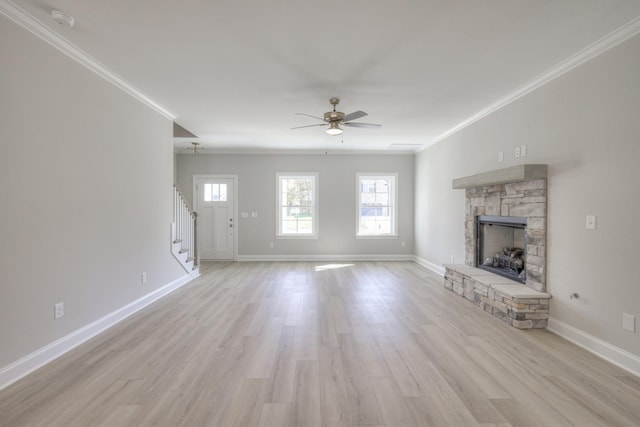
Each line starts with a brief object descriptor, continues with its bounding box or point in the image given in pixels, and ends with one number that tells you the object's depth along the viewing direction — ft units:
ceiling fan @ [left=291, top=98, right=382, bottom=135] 12.48
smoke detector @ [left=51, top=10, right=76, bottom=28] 7.32
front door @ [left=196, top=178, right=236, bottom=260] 24.50
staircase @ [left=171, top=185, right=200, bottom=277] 16.02
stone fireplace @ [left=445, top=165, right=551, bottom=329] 10.68
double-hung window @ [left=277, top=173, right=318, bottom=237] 24.80
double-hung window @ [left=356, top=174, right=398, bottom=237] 24.90
